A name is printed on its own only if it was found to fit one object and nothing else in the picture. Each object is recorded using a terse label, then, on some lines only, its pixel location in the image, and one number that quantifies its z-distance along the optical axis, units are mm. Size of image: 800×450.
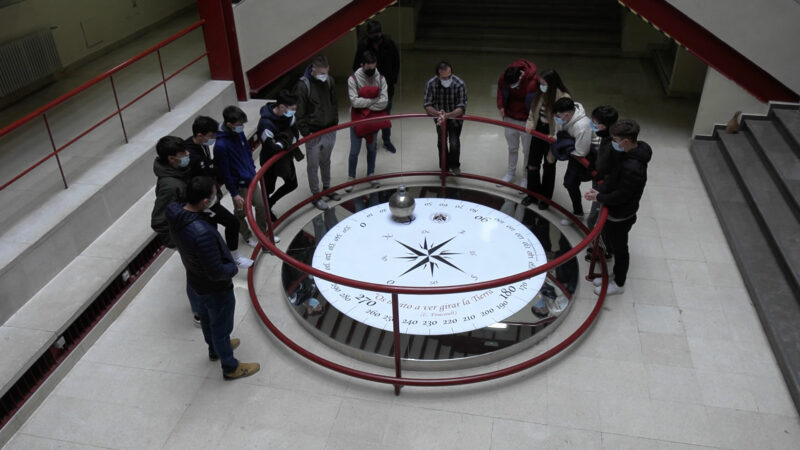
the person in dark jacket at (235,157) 5715
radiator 8656
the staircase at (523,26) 12586
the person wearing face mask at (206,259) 4242
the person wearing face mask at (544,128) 6484
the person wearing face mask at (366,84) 7352
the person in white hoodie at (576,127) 6088
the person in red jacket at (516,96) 6910
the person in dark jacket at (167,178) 5043
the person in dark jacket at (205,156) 5395
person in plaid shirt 7301
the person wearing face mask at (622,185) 5172
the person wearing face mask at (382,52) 7965
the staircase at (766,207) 5449
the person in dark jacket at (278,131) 6320
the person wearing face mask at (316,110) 6882
